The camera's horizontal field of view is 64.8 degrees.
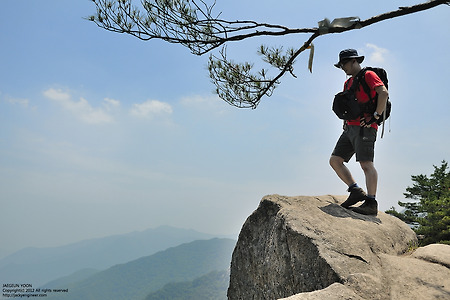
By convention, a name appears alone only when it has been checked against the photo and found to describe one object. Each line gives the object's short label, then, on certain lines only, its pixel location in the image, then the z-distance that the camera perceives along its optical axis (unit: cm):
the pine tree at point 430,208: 873
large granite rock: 299
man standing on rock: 429
